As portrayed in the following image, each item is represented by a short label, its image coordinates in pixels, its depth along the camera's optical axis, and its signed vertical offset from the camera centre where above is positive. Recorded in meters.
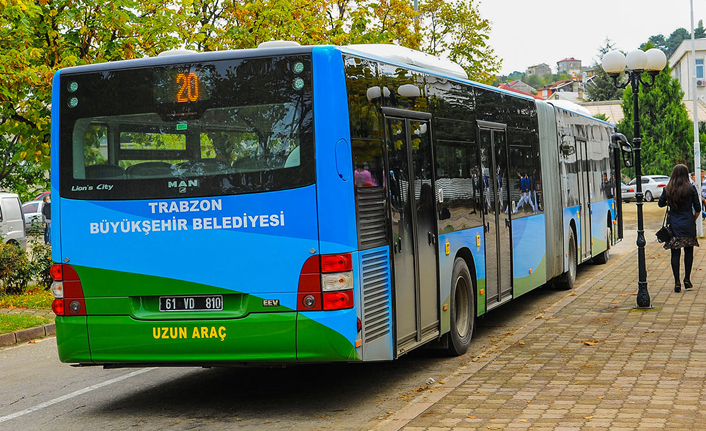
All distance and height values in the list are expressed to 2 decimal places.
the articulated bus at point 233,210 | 7.12 -0.13
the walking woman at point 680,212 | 14.42 -0.71
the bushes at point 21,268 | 16.28 -1.09
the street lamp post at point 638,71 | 12.67 +1.44
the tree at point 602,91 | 104.94 +9.04
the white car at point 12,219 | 25.88 -0.33
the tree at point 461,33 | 35.97 +5.70
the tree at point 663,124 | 61.75 +2.88
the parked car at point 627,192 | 57.49 -1.43
